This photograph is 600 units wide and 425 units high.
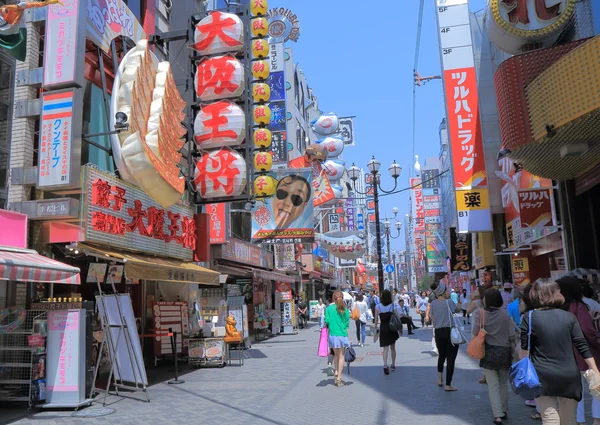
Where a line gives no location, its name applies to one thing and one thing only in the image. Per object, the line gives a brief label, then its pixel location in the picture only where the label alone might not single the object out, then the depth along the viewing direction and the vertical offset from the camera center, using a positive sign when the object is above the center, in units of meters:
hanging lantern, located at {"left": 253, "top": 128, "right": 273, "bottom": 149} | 17.69 +5.46
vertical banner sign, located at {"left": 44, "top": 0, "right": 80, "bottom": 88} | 10.24 +5.20
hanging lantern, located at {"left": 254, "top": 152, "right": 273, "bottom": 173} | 17.61 +4.64
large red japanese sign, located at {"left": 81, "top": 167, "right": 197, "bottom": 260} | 10.36 +1.94
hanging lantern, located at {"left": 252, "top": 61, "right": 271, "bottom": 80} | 19.05 +8.30
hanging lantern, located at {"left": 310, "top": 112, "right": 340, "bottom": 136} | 41.22 +13.67
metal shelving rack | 8.83 -0.94
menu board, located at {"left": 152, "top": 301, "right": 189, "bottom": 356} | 14.85 -0.58
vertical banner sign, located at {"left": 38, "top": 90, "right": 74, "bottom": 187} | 9.91 +3.18
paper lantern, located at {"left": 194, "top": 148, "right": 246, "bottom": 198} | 15.07 +3.66
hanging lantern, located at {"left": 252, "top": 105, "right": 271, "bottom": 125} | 18.11 +6.36
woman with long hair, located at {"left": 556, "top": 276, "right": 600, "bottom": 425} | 5.86 -0.27
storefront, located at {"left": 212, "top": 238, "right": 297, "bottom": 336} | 19.94 +1.01
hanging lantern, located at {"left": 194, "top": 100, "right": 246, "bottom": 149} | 15.21 +5.09
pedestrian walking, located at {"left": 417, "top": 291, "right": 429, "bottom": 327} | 27.11 -0.60
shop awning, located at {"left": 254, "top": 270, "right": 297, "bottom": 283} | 22.03 +1.03
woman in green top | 10.75 -0.65
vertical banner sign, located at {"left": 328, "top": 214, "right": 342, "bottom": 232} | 43.88 +6.32
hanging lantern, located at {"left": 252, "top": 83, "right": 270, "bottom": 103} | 18.58 +7.35
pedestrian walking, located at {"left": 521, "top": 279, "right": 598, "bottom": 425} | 4.68 -0.60
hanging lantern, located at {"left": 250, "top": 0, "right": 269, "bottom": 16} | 19.09 +10.68
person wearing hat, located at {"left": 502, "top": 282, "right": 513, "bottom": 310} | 12.98 -0.02
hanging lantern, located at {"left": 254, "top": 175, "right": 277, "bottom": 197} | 17.97 +3.88
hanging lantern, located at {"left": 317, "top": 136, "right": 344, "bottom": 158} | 39.53 +11.53
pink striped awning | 7.60 +0.58
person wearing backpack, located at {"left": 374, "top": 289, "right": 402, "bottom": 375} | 11.77 -0.71
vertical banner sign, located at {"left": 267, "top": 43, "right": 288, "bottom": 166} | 33.72 +12.90
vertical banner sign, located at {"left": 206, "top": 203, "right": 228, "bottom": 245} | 18.75 +2.78
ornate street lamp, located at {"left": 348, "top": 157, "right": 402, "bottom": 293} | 20.81 +4.88
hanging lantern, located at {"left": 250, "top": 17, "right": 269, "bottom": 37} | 19.12 +9.98
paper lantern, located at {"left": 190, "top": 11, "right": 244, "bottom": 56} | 15.64 +7.91
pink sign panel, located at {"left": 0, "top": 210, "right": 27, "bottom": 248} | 8.94 +1.35
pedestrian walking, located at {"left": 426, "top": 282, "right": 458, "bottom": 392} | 9.44 -0.62
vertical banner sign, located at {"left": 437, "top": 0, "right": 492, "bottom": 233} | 18.95 +6.81
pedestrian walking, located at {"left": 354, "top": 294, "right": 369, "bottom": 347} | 18.55 -0.96
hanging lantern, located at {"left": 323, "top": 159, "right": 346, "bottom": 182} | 40.46 +9.95
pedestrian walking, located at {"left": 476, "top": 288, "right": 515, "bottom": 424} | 7.01 -0.72
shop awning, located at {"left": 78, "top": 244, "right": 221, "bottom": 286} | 10.05 +0.74
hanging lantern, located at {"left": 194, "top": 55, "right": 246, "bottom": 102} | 15.37 +6.51
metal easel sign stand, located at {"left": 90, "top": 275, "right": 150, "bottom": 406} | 9.64 -0.65
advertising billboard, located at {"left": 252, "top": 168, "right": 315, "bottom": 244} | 20.64 +3.31
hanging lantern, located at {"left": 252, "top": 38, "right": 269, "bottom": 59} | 19.19 +9.22
